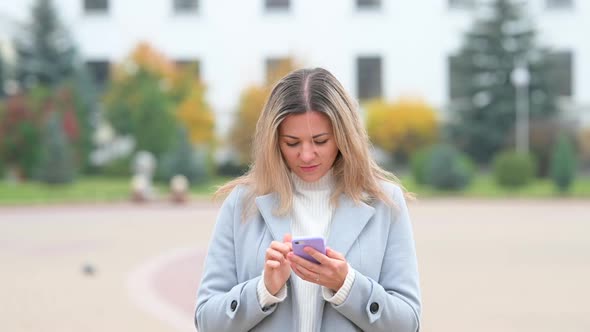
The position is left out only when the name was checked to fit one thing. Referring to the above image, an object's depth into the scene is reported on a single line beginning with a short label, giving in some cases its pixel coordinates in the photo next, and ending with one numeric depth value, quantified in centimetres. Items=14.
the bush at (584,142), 3145
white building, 3728
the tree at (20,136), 2697
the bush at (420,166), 2533
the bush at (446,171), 2466
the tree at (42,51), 3581
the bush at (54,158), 2403
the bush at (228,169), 3332
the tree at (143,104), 2958
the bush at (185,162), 2570
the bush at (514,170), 2511
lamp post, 3122
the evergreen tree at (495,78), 3341
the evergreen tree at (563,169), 2427
